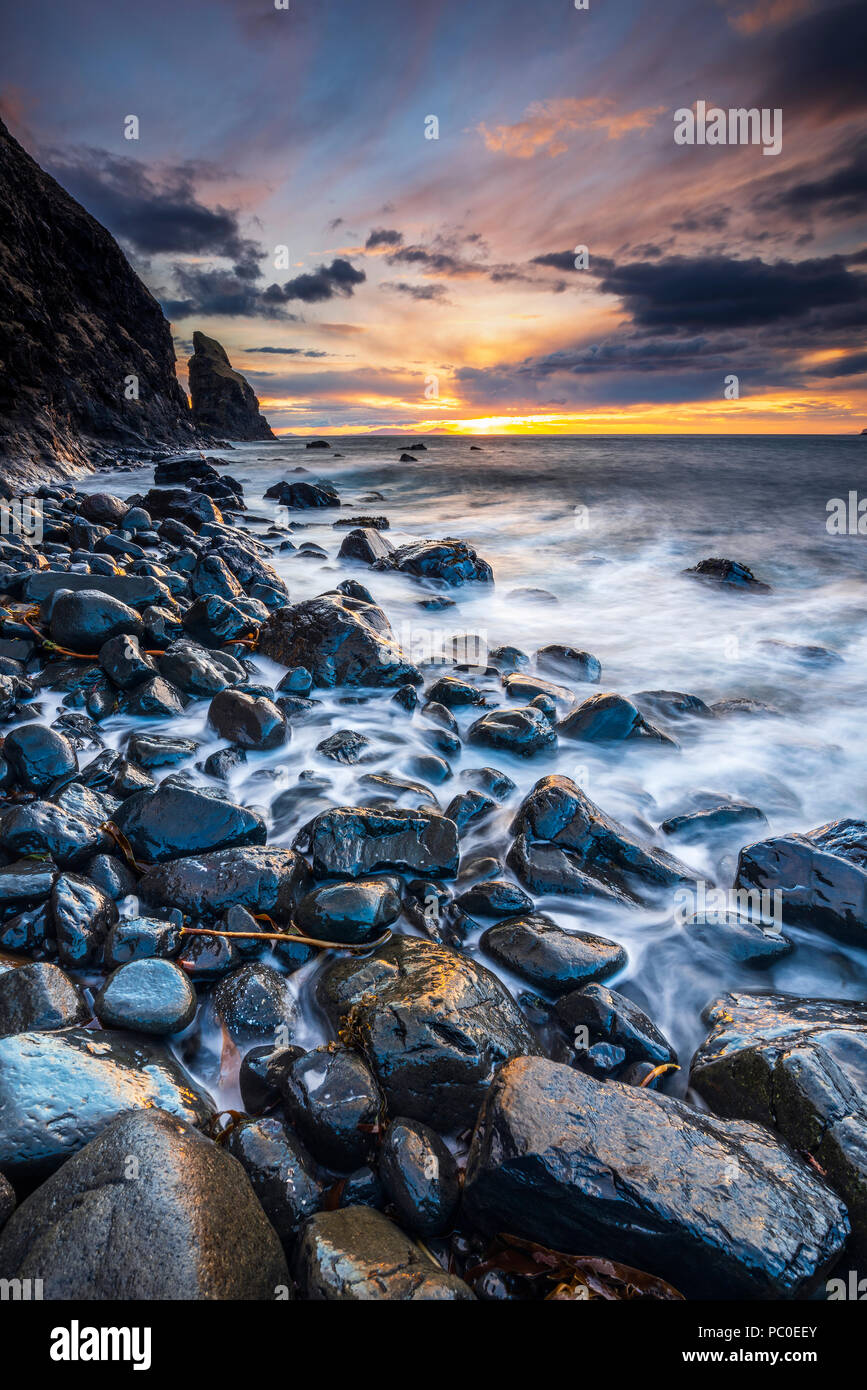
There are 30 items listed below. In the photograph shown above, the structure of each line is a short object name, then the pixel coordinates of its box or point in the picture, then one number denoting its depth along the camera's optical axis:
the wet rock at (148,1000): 1.96
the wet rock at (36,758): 3.17
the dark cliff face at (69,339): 15.50
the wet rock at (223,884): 2.53
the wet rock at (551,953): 2.47
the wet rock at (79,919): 2.21
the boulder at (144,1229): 1.26
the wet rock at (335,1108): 1.74
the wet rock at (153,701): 4.10
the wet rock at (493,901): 2.83
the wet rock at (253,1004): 2.14
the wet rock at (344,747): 4.06
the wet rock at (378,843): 2.82
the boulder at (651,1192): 1.46
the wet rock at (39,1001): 1.88
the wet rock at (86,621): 4.52
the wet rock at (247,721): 4.01
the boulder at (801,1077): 1.73
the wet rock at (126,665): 4.25
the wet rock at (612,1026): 2.21
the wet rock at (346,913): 2.49
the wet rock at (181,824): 2.78
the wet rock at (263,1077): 1.91
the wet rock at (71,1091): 1.49
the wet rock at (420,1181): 1.61
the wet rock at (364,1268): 1.34
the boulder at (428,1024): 1.89
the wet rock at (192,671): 4.45
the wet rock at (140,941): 2.23
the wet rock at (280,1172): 1.59
